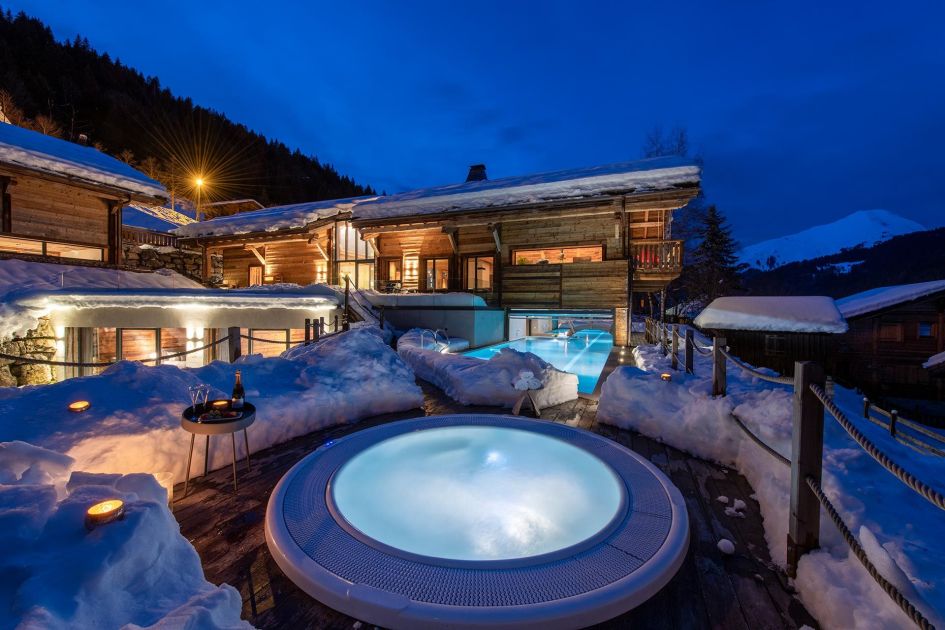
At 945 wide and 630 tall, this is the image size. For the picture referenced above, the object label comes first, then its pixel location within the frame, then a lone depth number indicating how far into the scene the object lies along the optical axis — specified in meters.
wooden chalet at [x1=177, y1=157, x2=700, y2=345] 12.42
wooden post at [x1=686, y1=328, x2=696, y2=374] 5.85
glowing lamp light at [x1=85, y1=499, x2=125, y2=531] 1.84
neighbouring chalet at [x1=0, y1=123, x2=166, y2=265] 10.10
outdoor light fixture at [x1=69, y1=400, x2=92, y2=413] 3.48
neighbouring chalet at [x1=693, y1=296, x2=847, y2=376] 16.83
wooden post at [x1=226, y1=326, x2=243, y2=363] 5.76
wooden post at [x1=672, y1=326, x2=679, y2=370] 6.59
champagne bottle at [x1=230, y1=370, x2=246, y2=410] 3.62
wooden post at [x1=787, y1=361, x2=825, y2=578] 2.40
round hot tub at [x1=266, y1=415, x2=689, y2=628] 2.08
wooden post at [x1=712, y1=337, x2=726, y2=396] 4.44
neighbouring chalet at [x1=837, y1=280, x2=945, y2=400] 17.06
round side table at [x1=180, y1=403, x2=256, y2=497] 3.24
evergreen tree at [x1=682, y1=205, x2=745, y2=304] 29.41
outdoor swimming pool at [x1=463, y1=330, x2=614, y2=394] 8.99
